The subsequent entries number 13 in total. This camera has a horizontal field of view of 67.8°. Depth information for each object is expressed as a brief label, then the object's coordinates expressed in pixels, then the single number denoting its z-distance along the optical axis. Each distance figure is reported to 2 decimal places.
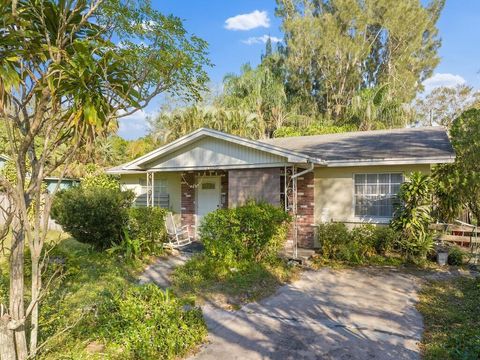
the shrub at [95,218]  10.77
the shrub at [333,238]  10.14
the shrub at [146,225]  10.60
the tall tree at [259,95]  30.26
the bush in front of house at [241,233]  8.98
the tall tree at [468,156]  7.84
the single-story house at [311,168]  10.31
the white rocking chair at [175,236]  11.67
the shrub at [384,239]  9.86
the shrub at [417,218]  9.57
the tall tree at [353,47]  34.31
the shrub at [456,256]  9.48
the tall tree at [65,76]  3.38
